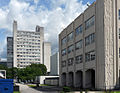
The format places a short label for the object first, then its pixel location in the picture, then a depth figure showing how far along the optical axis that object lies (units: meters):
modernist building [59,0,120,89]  22.37
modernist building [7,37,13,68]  122.58
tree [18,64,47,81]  67.94
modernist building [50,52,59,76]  95.97
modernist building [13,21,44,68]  109.43
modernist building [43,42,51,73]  114.06
